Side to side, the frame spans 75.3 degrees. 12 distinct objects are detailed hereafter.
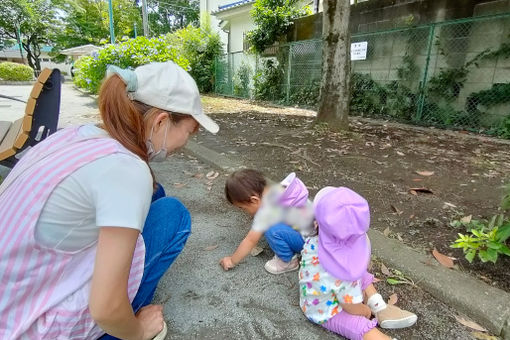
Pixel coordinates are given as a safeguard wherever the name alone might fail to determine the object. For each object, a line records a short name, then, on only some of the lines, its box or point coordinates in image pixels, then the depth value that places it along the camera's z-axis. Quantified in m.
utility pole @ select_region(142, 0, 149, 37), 14.66
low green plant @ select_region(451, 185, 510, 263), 1.56
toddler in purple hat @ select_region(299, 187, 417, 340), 1.27
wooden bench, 1.94
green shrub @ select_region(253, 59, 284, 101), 10.12
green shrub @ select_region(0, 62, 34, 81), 18.20
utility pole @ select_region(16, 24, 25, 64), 25.62
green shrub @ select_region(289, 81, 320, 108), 8.76
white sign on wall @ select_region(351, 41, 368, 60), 7.50
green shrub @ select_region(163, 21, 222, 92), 13.56
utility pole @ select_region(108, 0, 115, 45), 12.80
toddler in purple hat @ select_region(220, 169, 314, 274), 1.55
